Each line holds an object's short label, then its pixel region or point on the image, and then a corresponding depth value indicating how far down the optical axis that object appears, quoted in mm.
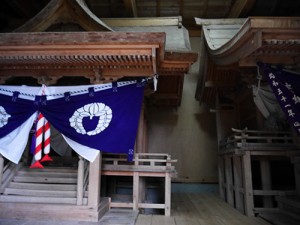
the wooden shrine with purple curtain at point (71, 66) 4098
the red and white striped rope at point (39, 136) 4410
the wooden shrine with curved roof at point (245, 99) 3781
